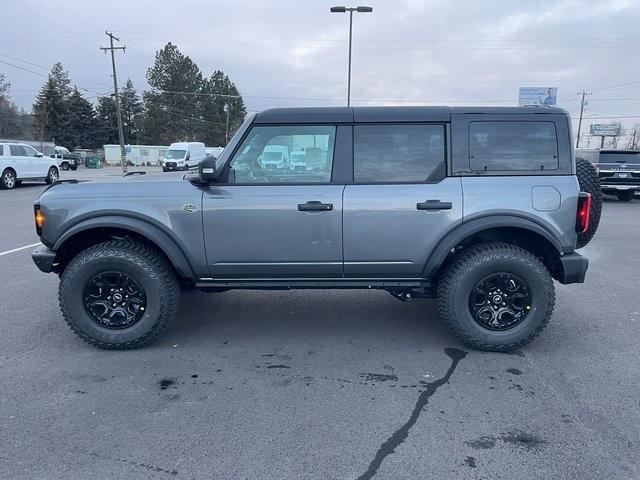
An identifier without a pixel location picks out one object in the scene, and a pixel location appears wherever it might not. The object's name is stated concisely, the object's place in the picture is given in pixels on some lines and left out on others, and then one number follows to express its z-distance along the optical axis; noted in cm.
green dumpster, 5422
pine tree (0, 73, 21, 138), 6366
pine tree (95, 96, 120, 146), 8094
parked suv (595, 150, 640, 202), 1555
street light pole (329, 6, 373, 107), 2012
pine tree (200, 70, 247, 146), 7781
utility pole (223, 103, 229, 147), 7254
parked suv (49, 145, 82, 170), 4486
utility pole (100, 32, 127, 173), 4346
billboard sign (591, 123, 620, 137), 5274
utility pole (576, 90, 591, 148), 6831
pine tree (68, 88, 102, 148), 7699
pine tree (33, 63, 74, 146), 6806
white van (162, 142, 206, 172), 3669
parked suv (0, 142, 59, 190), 1897
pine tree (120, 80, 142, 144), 9244
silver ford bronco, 384
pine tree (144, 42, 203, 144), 7362
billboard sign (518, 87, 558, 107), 3067
